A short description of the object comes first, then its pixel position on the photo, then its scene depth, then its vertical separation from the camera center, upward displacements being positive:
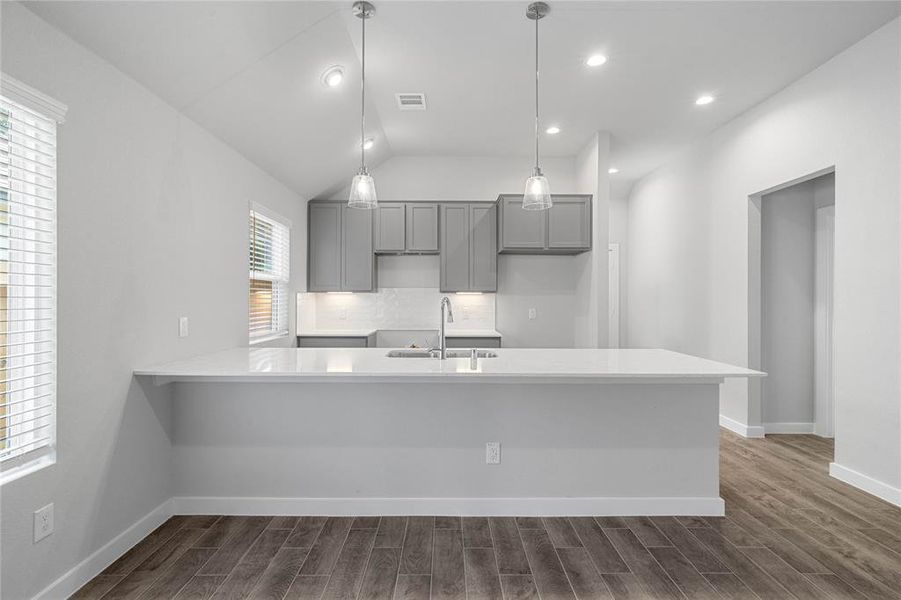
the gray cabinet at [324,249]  5.29 +0.61
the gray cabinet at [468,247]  5.31 +0.64
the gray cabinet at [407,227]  5.30 +0.86
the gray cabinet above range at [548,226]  4.91 +0.83
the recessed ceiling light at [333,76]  3.23 +1.59
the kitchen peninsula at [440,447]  2.74 -0.83
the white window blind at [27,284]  1.76 +0.07
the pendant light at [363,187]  2.70 +0.67
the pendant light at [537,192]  2.82 +0.67
